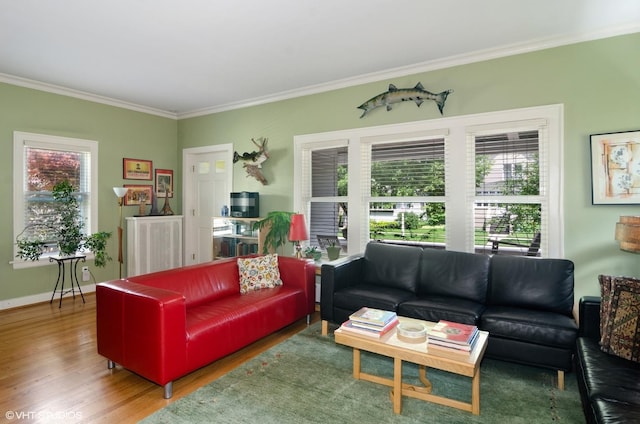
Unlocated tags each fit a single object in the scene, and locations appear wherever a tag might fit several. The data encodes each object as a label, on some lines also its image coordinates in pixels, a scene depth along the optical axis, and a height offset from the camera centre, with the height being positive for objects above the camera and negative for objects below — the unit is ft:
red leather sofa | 7.79 -2.61
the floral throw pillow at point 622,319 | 6.64 -2.05
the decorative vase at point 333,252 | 14.10 -1.54
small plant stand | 14.73 -2.38
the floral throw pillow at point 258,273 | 11.81 -2.00
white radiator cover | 17.35 -1.52
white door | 18.93 +0.87
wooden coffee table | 6.72 -2.82
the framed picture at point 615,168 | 9.95 +1.19
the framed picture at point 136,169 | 17.83 +2.21
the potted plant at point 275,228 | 15.05 -0.65
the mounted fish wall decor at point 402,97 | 12.53 +4.12
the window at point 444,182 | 11.36 +1.06
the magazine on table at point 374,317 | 8.06 -2.40
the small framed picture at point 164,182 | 19.29 +1.64
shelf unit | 16.62 -1.12
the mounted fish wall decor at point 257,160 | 16.53 +2.41
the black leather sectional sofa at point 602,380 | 5.18 -2.77
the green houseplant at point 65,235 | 14.34 -0.89
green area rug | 7.09 -3.95
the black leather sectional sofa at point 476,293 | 8.44 -2.39
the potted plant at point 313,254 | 14.44 -1.66
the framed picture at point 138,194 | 17.99 +0.94
